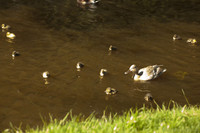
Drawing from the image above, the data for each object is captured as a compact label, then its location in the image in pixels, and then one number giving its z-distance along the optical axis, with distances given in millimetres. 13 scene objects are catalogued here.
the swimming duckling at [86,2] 21062
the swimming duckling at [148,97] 9402
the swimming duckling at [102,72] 10891
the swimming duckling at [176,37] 14602
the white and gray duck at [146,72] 10844
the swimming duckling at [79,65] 11320
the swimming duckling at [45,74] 10449
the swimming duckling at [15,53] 11953
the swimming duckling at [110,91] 9634
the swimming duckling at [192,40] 14259
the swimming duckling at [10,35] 13944
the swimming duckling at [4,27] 14703
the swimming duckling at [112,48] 13132
